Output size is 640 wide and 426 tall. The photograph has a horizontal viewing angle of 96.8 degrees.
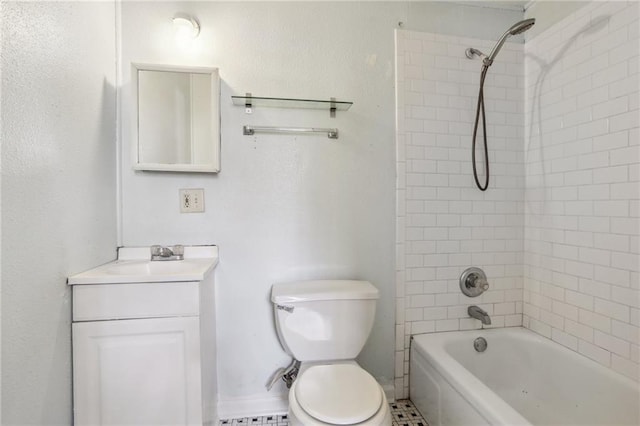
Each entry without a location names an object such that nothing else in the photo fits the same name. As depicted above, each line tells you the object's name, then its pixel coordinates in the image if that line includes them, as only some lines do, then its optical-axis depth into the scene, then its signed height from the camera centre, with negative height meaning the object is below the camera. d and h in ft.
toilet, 4.25 -1.71
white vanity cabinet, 3.37 -1.72
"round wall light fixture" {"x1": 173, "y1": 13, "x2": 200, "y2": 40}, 4.43 +2.95
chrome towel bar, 4.75 +1.36
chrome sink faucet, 4.54 -0.67
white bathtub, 3.65 -2.63
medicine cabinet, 4.44 +1.47
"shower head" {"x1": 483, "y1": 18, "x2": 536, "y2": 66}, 4.14 +2.68
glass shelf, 4.72 +1.81
